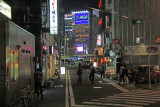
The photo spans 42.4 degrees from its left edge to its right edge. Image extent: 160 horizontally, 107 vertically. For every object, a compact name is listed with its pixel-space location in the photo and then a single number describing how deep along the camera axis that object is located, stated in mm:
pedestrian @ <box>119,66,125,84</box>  18828
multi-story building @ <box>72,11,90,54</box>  145125
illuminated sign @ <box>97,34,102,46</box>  55256
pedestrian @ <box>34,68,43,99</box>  11539
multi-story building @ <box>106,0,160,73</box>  28641
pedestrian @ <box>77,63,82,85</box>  19478
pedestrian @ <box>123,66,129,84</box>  18544
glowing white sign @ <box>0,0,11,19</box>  9066
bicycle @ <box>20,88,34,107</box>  8420
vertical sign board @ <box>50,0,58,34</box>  19938
